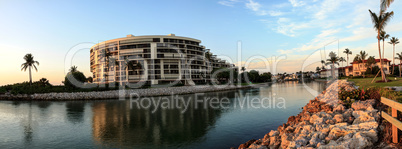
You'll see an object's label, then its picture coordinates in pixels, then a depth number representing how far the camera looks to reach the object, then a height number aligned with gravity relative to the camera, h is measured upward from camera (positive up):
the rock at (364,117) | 10.39 -2.21
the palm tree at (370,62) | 87.78 +5.27
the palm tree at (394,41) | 82.44 +13.29
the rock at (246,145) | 12.75 -4.33
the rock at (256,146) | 11.61 -4.02
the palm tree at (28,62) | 79.75 +6.52
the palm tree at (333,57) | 113.26 +9.74
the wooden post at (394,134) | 7.57 -2.20
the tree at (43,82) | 72.25 -1.20
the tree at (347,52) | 127.72 +14.00
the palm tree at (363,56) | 97.71 +8.78
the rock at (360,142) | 7.93 -2.63
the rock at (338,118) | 11.70 -2.48
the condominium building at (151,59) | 102.12 +9.13
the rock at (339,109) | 13.85 -2.31
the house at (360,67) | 101.52 +4.01
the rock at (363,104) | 12.60 -1.88
